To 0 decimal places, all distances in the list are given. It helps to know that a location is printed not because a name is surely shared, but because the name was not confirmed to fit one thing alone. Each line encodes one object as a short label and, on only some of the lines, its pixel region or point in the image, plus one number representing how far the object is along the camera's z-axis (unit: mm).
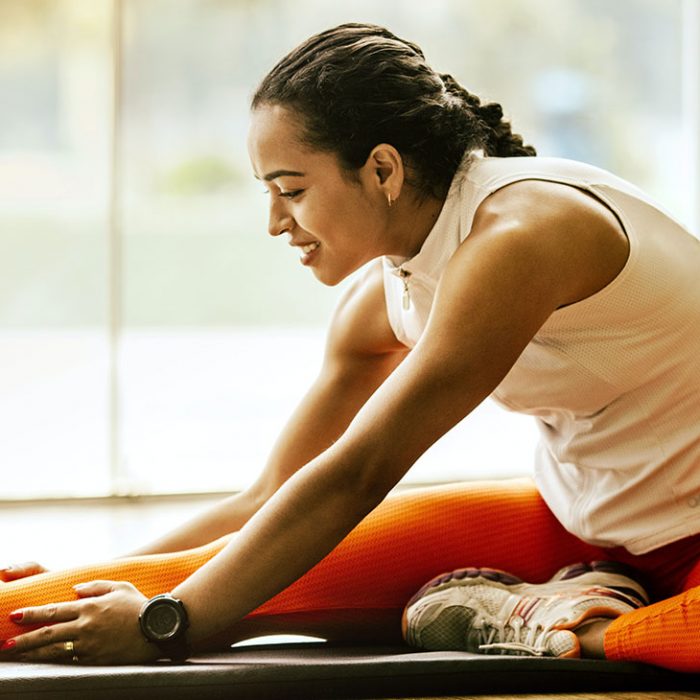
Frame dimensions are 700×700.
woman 3043
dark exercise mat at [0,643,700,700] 3037
